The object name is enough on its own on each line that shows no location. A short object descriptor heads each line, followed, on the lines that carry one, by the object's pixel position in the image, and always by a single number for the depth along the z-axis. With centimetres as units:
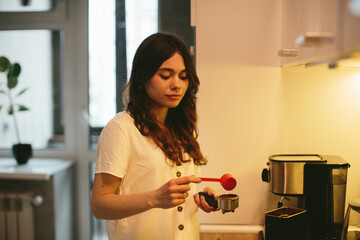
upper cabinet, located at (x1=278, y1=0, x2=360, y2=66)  74
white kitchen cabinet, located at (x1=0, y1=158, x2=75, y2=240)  226
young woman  106
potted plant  231
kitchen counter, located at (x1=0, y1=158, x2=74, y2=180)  207
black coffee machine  129
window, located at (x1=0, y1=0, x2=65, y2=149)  256
